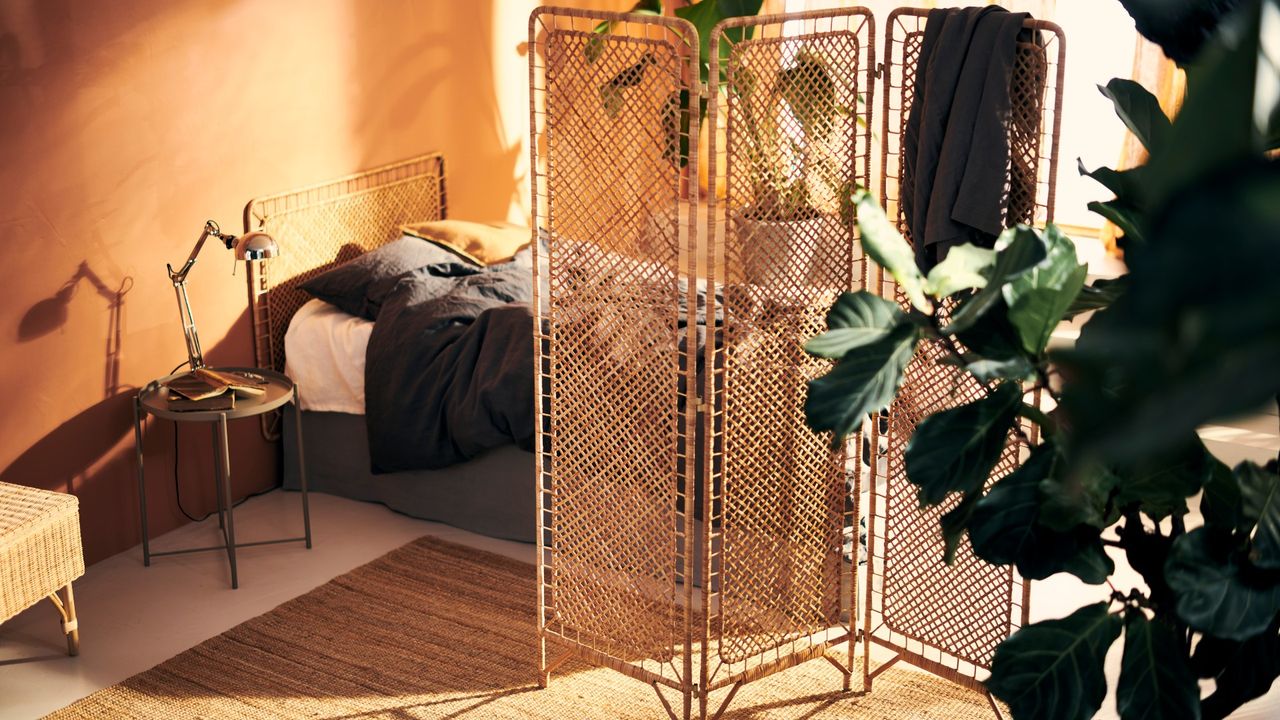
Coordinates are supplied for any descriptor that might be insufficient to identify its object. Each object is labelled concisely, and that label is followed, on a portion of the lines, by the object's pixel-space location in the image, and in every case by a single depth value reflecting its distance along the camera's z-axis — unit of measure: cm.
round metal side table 356
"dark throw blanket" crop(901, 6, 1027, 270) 257
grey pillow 429
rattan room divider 267
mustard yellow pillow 471
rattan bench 300
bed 404
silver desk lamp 370
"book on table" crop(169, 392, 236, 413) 360
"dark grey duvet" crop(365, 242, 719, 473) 386
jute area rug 306
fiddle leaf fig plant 171
